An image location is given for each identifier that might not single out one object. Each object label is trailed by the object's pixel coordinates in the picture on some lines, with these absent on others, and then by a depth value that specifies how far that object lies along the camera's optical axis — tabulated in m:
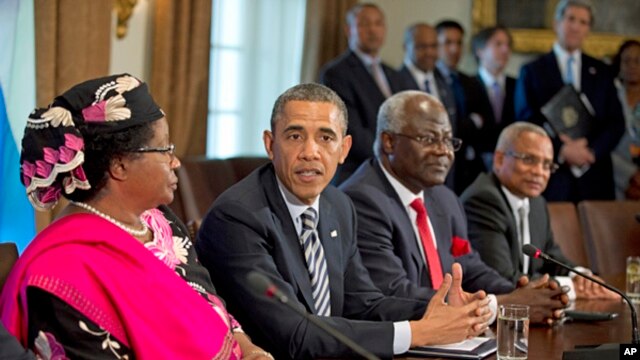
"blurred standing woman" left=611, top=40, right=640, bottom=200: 7.24
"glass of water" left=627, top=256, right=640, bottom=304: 4.11
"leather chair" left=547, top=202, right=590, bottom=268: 5.18
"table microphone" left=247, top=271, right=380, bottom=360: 2.08
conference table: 3.06
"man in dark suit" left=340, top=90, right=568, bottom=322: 3.66
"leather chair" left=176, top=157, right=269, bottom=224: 4.88
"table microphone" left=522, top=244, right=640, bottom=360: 2.80
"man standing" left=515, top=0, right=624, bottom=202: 6.71
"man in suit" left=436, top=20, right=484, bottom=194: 6.90
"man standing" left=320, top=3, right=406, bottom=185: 5.84
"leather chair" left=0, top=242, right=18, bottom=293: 2.56
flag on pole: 4.54
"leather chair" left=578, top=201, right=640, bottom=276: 5.24
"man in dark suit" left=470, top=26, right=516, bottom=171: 6.96
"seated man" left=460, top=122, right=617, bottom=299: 4.45
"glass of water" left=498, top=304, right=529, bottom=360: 2.91
